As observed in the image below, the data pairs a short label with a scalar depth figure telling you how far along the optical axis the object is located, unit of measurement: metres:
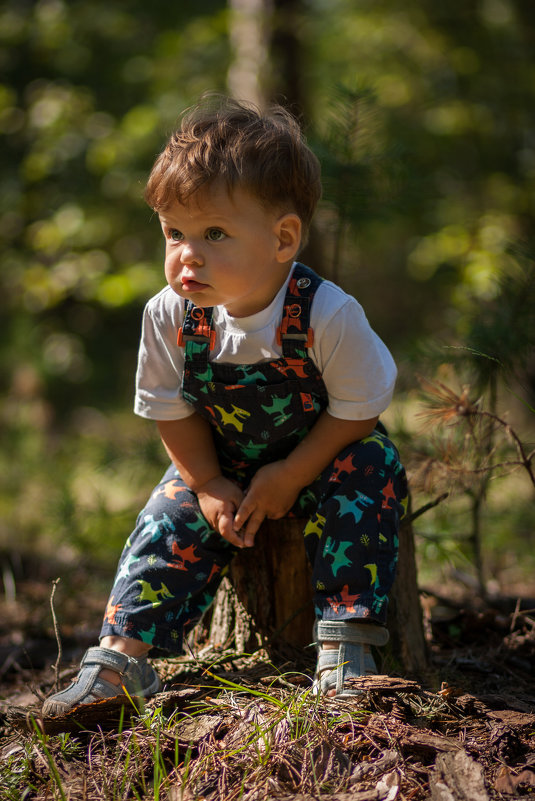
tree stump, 1.92
